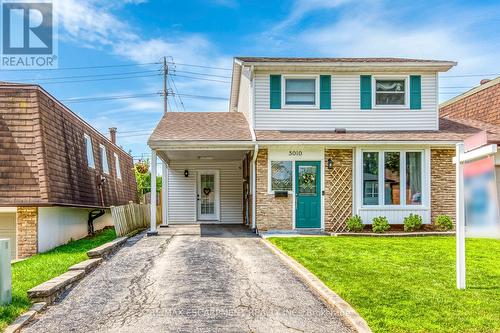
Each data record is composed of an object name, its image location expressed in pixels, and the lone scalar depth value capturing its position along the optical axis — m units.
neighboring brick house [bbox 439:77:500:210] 18.53
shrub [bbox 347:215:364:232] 14.36
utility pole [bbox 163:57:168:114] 34.28
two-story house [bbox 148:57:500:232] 14.59
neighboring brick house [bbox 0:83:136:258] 11.38
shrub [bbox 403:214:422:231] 14.34
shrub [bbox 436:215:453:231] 14.48
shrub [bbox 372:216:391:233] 14.19
